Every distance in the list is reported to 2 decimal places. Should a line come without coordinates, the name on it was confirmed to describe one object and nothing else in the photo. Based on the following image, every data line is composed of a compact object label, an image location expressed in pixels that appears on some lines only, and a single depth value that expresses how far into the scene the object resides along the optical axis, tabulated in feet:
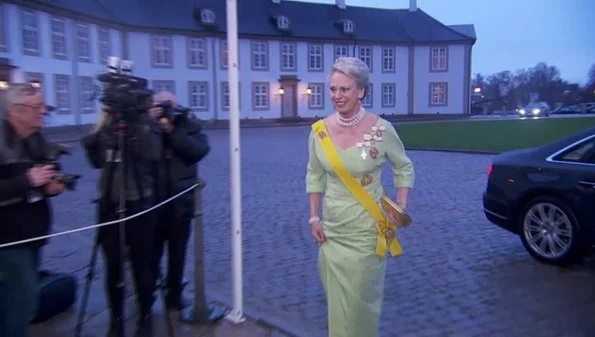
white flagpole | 14.35
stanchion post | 15.37
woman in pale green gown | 10.96
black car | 19.30
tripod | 12.66
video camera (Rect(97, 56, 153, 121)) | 12.37
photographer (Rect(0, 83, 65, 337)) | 10.47
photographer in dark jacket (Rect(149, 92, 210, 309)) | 15.01
